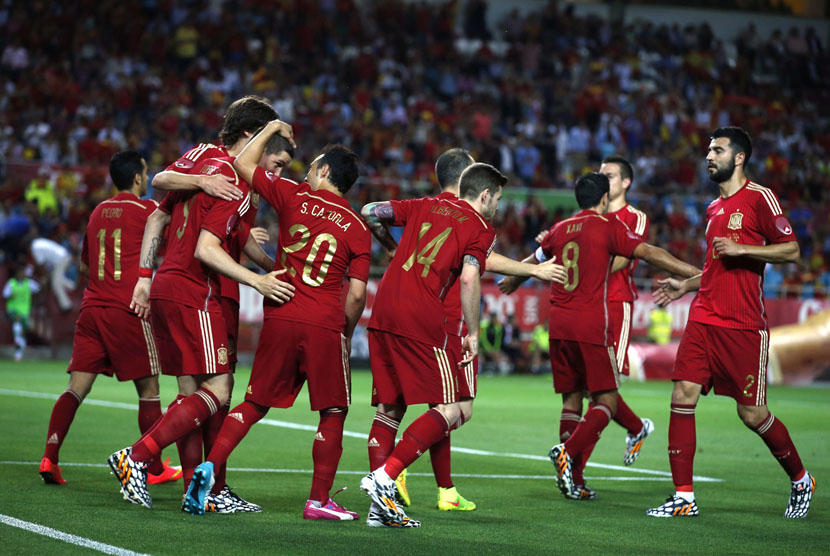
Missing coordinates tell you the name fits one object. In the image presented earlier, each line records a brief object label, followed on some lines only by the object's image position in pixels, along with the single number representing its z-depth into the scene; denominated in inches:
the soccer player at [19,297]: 1820.9
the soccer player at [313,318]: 566.3
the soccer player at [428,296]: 575.2
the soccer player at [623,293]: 757.9
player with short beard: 633.6
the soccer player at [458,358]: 613.9
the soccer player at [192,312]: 559.5
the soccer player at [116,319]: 675.4
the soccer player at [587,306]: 694.5
